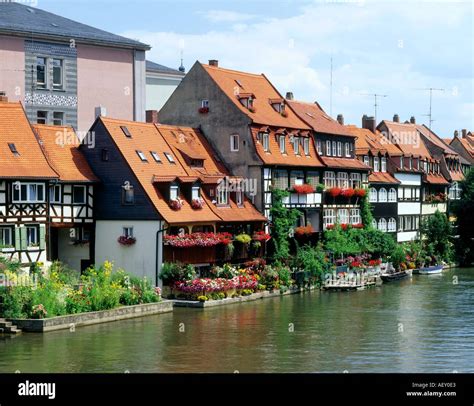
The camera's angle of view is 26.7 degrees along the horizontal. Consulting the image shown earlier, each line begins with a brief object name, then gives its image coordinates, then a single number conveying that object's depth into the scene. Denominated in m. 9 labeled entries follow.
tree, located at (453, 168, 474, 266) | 74.62
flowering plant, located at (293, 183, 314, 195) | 56.16
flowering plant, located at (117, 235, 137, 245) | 46.09
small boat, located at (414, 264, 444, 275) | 65.75
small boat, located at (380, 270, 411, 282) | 59.62
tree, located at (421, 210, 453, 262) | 72.69
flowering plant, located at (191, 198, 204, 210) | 48.12
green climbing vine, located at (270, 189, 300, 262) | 53.78
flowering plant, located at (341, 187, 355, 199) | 61.15
